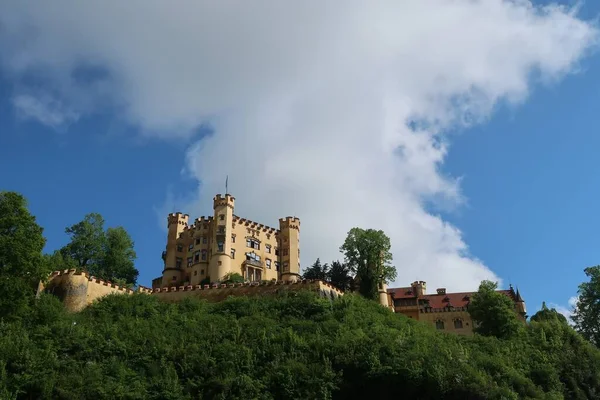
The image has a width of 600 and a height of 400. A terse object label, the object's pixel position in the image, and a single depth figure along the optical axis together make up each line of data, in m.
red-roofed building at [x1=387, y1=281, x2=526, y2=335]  83.31
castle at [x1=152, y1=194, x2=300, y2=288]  79.81
